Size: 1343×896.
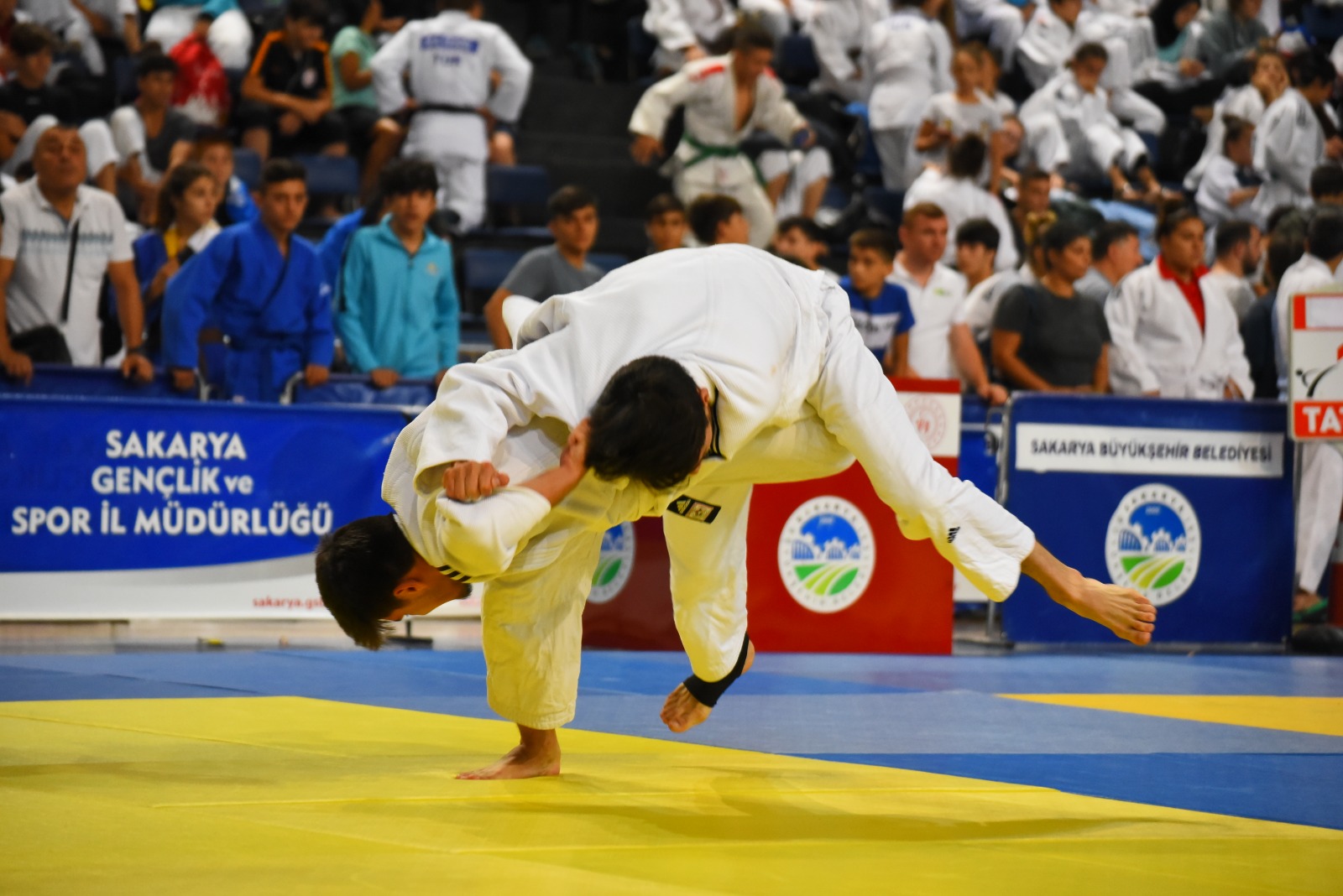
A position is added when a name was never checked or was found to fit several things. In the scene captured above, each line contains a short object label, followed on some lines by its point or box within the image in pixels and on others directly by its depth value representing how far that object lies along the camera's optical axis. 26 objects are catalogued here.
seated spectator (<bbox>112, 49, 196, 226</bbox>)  18.17
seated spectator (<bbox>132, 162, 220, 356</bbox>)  15.29
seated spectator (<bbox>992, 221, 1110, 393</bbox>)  15.80
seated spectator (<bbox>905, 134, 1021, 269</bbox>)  20.22
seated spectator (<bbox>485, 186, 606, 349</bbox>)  14.74
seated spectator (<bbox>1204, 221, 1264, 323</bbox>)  17.83
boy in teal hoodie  15.65
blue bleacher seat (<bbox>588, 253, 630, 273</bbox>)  20.09
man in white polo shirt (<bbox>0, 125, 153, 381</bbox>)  14.59
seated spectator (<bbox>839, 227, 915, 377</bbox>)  15.63
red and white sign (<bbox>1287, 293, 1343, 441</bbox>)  14.31
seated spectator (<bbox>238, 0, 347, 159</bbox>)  20.08
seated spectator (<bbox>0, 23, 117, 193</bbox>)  17.78
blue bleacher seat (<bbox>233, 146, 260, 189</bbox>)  19.41
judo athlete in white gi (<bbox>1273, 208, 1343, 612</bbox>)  15.03
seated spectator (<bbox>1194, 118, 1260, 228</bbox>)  24.75
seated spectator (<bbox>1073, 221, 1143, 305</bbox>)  18.28
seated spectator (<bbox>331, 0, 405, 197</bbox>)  20.42
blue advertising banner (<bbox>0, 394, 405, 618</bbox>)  12.62
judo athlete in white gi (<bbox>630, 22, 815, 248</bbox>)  19.67
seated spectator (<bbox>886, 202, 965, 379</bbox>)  16.77
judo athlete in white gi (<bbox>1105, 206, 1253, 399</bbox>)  16.44
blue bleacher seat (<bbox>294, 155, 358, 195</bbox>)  20.25
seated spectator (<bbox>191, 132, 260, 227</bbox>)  16.81
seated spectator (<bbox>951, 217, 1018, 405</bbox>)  16.06
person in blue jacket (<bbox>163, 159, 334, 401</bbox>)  14.57
